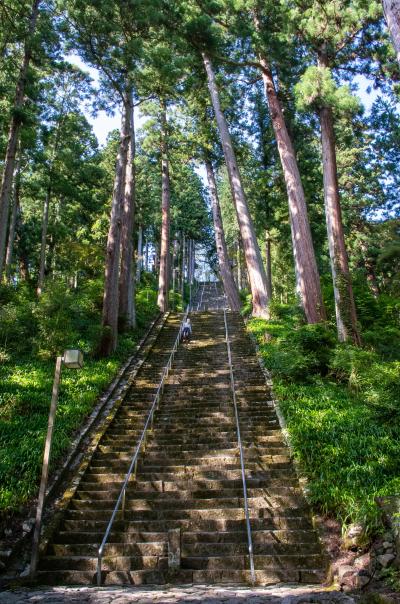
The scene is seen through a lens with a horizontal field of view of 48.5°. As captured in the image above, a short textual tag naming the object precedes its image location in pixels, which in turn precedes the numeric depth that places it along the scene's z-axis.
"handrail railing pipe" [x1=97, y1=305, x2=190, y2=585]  5.27
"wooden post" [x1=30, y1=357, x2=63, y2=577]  5.53
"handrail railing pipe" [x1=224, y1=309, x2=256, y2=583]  5.12
